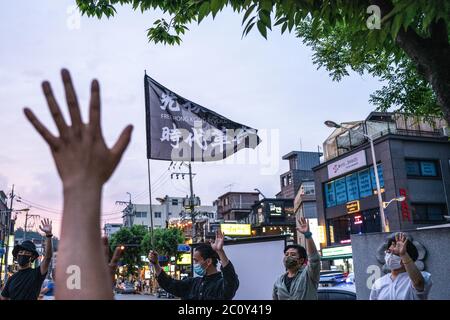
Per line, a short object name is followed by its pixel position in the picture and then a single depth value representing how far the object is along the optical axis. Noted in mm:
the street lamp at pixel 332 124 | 24578
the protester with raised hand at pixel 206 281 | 4828
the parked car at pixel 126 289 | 53850
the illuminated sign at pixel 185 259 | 64969
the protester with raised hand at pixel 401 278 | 3779
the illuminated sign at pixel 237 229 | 60844
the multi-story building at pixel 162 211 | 98625
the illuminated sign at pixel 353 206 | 34000
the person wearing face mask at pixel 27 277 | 5262
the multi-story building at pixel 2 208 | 72938
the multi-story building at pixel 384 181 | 31516
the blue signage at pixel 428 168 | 32844
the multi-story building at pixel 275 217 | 70750
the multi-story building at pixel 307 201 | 54125
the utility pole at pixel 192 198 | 35694
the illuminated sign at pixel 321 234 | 39344
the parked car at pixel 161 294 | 41481
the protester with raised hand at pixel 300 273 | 4691
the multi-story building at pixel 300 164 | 66812
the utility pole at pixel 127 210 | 80788
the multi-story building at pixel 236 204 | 86375
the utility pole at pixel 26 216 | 63684
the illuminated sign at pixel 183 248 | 48494
